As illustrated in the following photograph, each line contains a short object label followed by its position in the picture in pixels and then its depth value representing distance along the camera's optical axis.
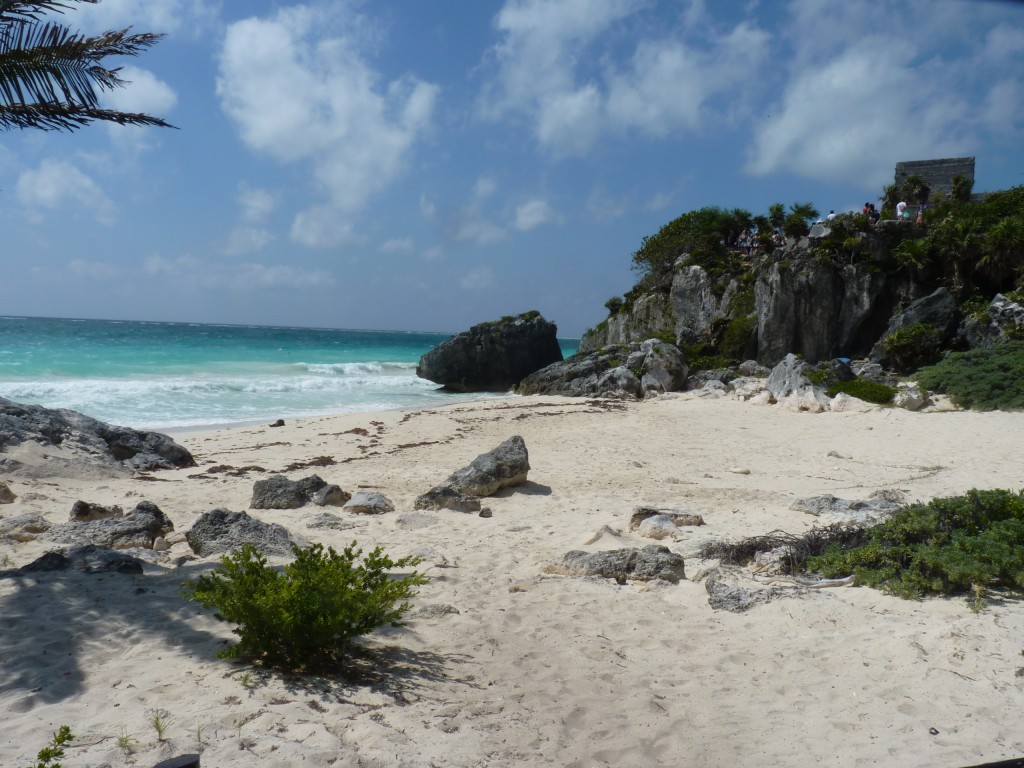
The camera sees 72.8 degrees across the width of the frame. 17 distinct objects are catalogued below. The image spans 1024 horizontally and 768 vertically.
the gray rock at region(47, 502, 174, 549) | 6.25
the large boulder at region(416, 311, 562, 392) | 32.09
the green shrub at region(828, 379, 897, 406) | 17.69
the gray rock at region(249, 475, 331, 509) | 8.30
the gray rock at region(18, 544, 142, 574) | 5.08
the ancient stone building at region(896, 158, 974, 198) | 30.72
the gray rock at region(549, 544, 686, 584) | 5.77
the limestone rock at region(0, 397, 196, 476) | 9.18
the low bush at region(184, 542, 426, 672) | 3.80
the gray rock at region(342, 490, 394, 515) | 8.09
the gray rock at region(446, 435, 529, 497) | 9.14
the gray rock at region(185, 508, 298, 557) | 6.12
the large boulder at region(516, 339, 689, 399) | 23.86
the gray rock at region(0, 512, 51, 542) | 6.13
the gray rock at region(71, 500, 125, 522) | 7.02
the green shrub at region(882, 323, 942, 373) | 22.22
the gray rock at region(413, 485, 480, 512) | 8.30
